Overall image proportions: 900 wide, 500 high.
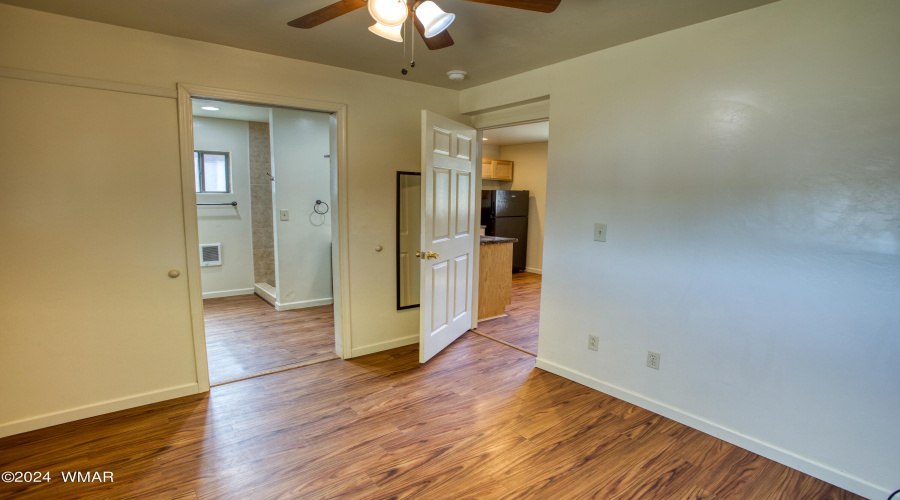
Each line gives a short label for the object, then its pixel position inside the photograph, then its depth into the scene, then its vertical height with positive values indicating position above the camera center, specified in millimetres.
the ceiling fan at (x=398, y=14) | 1486 +752
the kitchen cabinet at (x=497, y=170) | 7176 +708
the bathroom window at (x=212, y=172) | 5016 +427
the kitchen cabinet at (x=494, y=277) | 4301 -755
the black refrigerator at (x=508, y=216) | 6820 -125
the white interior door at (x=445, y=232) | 2943 -192
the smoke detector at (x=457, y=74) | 2967 +995
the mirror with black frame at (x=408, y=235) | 3477 -246
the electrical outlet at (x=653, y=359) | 2502 -931
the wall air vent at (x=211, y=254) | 5043 -617
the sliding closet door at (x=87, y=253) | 2152 -284
